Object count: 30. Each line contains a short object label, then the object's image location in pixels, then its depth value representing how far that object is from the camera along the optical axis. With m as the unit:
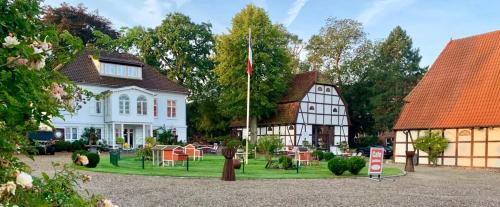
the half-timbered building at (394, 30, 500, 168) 24.56
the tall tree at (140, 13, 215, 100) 48.69
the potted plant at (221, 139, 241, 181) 14.44
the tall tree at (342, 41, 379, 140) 48.50
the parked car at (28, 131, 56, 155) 27.76
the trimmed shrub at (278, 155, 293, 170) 20.52
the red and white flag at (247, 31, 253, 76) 22.61
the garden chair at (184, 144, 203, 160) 25.74
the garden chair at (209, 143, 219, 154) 35.65
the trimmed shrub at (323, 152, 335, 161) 28.14
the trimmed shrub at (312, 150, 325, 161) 25.33
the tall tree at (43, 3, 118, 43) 42.76
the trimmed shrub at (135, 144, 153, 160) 22.97
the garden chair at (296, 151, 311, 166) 22.62
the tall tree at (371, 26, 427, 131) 45.03
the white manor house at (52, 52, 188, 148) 35.38
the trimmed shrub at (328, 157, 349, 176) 17.69
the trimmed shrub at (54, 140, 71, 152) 30.64
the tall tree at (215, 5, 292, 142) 40.62
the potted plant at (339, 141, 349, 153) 33.37
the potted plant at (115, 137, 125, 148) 33.52
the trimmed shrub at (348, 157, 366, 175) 17.80
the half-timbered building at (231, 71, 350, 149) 41.62
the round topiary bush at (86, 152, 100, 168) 17.84
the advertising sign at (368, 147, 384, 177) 16.44
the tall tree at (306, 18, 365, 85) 51.12
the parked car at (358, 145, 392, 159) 37.96
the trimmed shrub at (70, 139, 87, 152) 31.11
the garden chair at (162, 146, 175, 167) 20.45
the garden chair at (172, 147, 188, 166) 20.60
